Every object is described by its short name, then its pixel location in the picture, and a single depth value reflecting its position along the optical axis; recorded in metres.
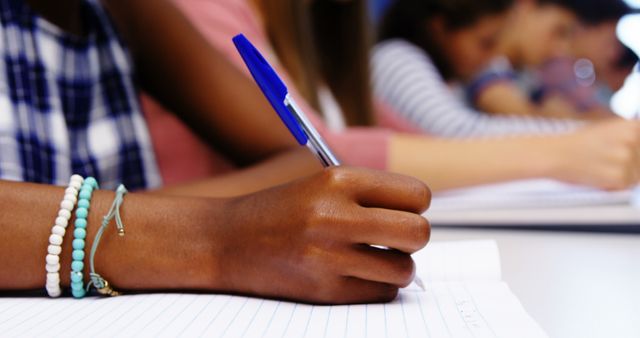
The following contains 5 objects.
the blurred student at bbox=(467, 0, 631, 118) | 1.95
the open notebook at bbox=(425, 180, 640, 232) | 0.59
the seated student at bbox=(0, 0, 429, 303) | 0.33
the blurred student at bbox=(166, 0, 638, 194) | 0.82
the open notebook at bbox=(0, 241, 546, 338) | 0.28
